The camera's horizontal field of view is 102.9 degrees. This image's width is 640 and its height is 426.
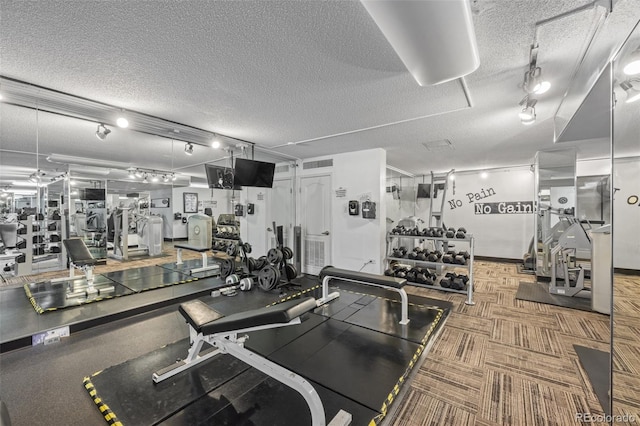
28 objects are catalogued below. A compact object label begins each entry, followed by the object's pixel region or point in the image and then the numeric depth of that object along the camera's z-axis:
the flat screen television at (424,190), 7.80
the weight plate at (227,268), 4.93
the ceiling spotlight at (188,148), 4.34
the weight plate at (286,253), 4.90
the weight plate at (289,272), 4.86
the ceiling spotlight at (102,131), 3.36
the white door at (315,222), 5.81
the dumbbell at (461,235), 4.54
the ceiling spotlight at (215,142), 4.26
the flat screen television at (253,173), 4.58
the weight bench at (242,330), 1.57
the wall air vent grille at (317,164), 5.76
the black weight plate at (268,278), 4.46
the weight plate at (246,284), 4.61
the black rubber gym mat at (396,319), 3.01
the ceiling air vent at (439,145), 4.63
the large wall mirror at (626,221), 1.62
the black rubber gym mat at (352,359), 2.07
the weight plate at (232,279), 4.70
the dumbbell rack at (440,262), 4.12
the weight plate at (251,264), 4.90
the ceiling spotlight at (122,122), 3.20
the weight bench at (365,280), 3.22
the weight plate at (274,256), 4.71
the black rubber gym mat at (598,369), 2.05
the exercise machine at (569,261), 4.22
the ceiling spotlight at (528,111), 2.53
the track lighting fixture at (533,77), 2.07
